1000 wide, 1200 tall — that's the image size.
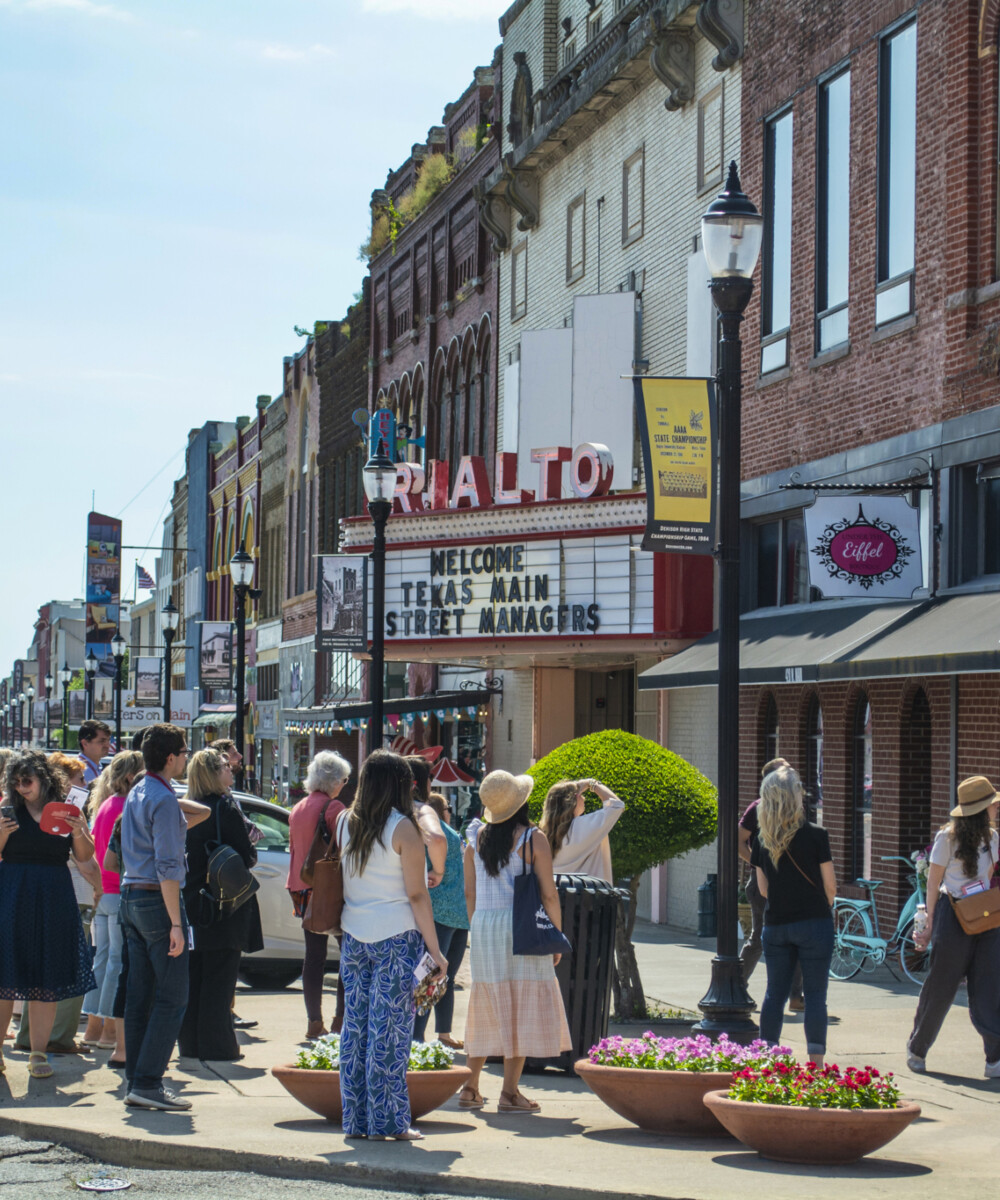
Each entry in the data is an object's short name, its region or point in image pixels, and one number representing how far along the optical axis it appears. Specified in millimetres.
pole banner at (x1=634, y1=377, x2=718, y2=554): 13617
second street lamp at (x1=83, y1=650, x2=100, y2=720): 66500
